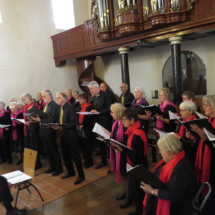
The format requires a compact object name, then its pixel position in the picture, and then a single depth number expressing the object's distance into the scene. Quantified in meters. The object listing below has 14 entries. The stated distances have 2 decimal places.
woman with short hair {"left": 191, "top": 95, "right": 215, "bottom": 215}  2.60
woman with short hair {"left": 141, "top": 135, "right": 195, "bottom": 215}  1.91
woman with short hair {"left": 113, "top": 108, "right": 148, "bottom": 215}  2.62
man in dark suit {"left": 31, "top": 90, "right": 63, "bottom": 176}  4.07
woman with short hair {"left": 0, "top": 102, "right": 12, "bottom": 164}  5.12
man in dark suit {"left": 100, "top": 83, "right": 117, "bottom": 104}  4.82
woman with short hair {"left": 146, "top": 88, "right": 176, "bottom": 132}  3.94
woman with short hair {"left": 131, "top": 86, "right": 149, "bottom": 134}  4.38
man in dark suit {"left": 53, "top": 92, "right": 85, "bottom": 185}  3.83
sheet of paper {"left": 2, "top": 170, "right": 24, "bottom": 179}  3.33
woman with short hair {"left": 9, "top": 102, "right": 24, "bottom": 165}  5.19
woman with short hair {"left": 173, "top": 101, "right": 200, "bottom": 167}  2.82
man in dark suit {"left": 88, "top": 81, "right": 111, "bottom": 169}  4.67
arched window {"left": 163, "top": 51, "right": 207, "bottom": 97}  6.51
